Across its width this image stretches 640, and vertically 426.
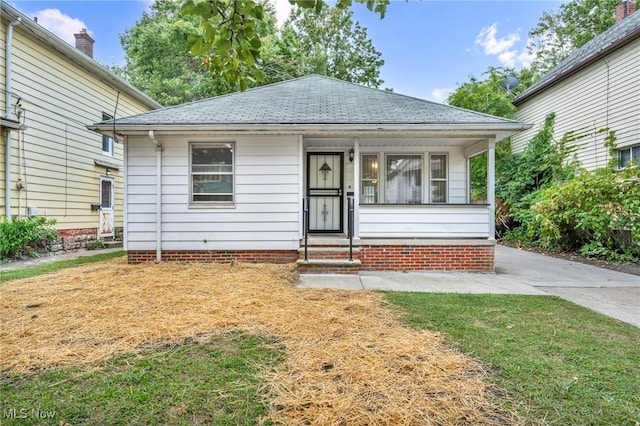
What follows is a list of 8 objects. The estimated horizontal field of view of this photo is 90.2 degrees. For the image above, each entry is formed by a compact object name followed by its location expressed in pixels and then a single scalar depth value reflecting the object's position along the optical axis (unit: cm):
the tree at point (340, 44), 2102
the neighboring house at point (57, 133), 736
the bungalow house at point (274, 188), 616
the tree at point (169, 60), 1753
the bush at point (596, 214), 686
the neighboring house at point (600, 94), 819
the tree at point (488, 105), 1230
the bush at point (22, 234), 677
